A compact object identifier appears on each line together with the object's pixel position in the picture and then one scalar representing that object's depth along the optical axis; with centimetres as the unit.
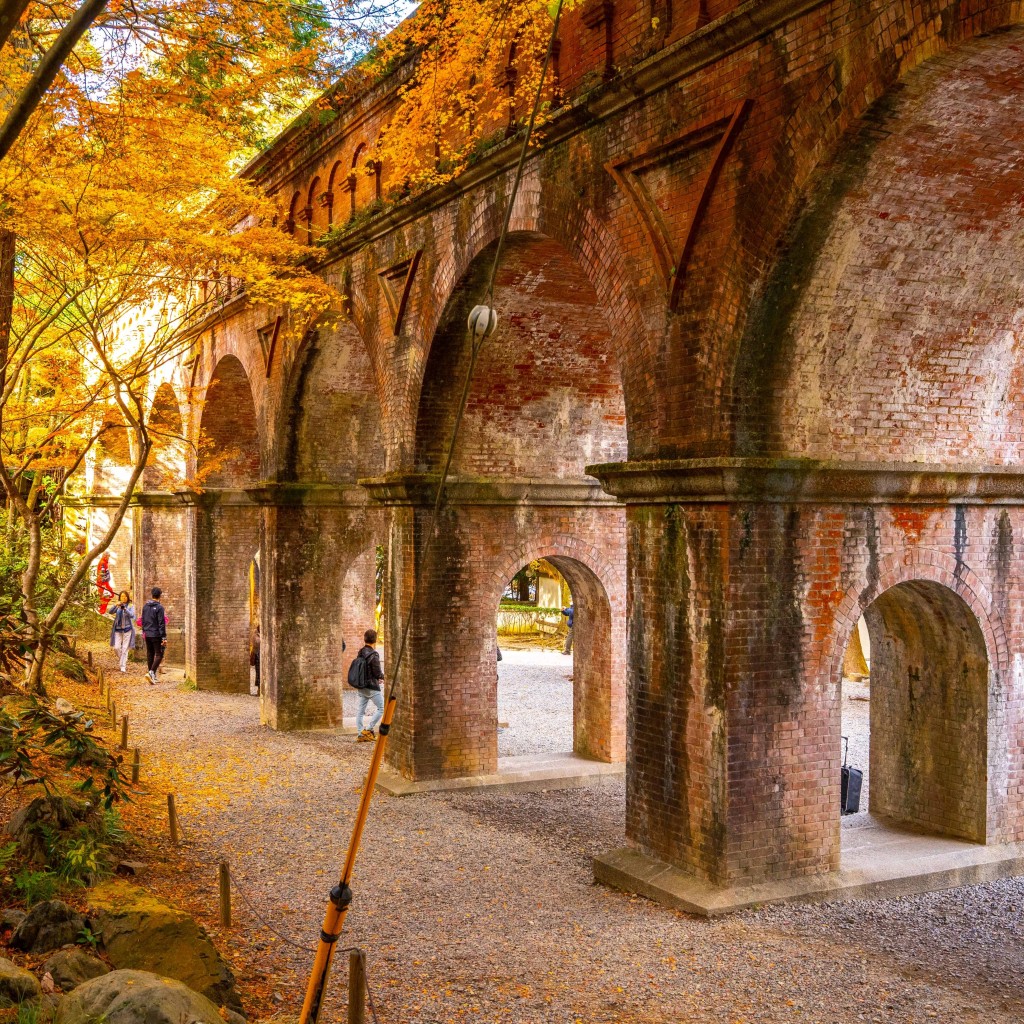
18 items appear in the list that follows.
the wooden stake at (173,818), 970
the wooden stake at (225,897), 769
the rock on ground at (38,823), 766
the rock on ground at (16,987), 496
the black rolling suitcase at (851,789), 1053
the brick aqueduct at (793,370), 701
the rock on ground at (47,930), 627
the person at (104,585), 2538
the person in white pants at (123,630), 2172
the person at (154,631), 2084
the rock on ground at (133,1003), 473
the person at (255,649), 2112
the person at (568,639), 2604
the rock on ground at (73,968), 559
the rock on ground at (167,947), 598
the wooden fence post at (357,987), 505
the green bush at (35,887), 705
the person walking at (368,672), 1440
